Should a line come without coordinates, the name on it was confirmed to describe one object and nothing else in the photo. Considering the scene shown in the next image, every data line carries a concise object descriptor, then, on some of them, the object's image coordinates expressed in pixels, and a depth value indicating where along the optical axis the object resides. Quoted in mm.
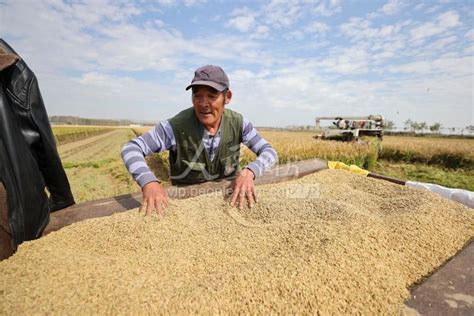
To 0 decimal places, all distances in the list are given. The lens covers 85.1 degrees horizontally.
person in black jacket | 962
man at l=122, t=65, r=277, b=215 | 1522
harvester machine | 12367
